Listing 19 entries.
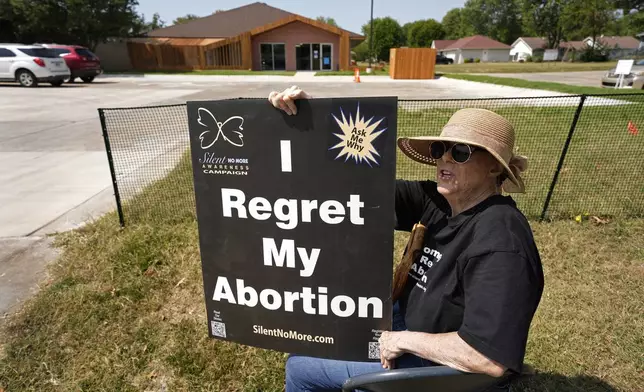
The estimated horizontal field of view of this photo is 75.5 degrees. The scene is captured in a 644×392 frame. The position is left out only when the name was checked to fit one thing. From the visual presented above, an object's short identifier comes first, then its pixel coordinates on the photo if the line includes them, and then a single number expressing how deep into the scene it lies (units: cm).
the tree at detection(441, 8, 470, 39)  10150
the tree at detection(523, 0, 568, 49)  7200
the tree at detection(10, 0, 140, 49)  2775
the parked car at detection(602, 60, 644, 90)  1714
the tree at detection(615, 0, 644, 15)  6730
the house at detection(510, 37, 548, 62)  7480
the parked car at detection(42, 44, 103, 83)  1908
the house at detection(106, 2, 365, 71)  3325
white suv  1720
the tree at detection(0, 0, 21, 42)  2753
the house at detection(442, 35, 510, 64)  7612
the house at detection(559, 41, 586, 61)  6000
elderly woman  127
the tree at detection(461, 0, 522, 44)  9119
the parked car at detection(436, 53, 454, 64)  6553
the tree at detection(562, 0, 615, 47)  5900
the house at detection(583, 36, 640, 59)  6572
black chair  135
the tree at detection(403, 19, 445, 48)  8462
